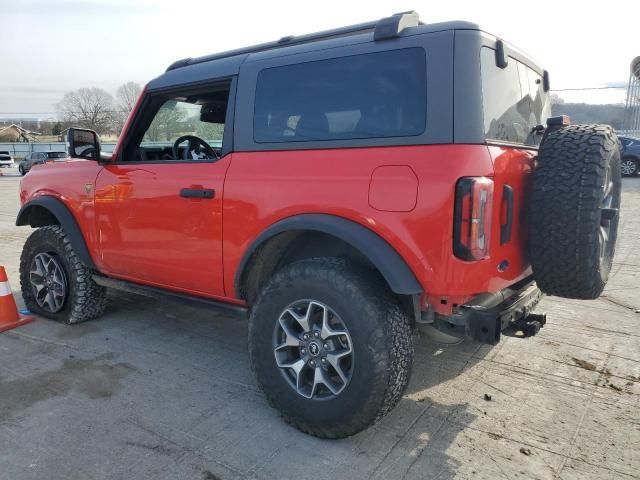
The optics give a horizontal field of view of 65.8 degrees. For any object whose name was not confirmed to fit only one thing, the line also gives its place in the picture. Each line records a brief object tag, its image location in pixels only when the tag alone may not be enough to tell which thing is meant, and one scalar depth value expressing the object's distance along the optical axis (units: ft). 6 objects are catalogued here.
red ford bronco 7.62
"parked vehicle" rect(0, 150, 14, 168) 120.88
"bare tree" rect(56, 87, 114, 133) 232.53
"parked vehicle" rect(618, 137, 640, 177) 54.75
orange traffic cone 14.17
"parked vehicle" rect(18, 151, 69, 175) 105.50
